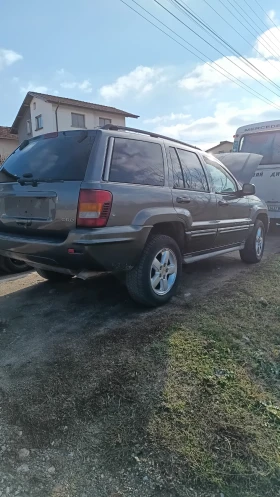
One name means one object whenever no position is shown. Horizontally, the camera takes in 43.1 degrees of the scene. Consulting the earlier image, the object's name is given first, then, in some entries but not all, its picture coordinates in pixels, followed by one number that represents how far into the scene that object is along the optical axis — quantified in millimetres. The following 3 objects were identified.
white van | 9008
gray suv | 3109
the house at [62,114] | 26062
